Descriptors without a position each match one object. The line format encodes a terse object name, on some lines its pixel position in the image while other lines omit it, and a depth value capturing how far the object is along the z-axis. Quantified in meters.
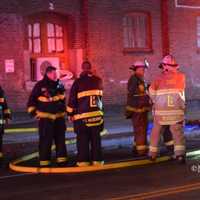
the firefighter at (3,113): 12.01
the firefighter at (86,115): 11.17
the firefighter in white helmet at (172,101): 11.24
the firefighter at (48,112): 11.26
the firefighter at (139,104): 12.34
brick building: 20.20
